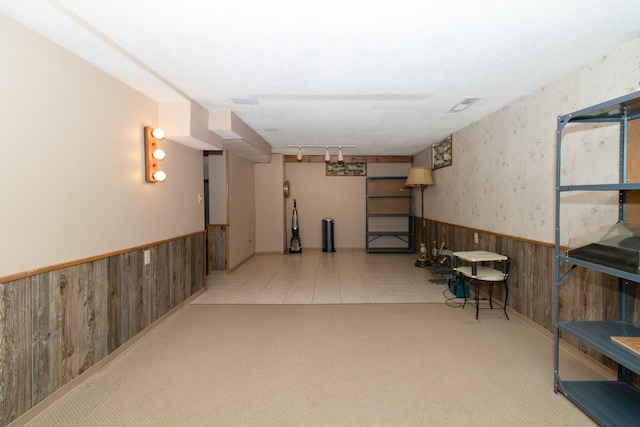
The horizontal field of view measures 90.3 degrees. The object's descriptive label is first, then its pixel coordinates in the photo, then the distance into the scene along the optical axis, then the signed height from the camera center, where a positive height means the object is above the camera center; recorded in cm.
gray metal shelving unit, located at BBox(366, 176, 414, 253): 772 -31
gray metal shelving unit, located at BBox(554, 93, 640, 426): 168 -78
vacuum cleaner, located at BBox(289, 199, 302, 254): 759 -84
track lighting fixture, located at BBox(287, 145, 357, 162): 604 +111
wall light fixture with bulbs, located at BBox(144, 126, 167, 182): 299 +47
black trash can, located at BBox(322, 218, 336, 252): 770 -78
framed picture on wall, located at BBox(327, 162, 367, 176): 788 +83
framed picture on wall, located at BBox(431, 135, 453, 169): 528 +86
